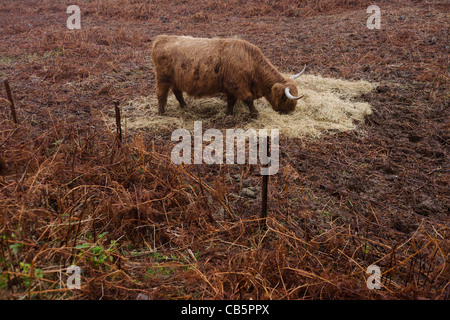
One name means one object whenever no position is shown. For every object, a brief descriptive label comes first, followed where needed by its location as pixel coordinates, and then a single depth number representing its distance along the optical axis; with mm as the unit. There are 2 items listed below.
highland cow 5266
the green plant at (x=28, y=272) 2141
